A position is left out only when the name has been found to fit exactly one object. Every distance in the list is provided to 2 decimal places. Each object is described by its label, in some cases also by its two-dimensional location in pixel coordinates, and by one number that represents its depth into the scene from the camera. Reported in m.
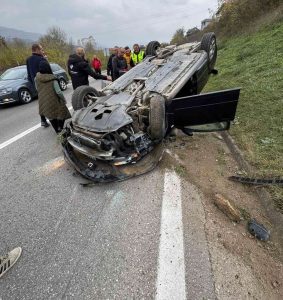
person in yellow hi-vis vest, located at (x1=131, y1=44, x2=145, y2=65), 8.22
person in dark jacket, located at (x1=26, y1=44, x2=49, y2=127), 5.79
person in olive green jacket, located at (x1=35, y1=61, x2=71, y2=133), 4.98
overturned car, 3.46
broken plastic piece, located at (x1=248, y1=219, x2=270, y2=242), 2.52
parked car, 9.13
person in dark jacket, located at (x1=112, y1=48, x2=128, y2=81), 7.52
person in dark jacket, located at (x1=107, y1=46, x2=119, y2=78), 7.59
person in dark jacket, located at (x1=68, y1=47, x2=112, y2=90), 5.92
